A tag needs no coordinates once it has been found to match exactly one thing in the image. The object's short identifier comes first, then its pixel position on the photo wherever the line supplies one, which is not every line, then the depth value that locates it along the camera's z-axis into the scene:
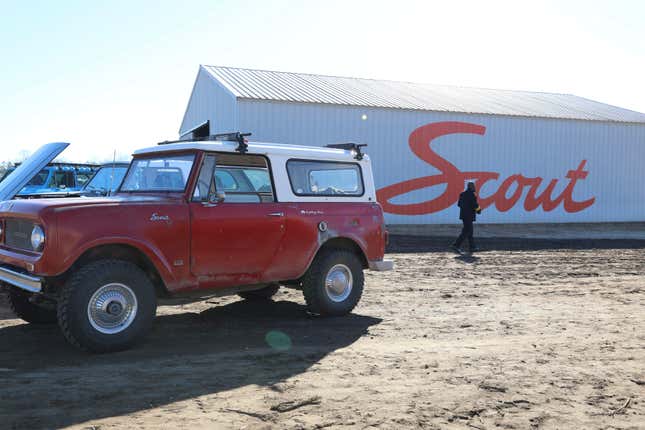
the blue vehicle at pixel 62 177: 13.95
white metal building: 19.27
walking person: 14.23
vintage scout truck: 5.16
